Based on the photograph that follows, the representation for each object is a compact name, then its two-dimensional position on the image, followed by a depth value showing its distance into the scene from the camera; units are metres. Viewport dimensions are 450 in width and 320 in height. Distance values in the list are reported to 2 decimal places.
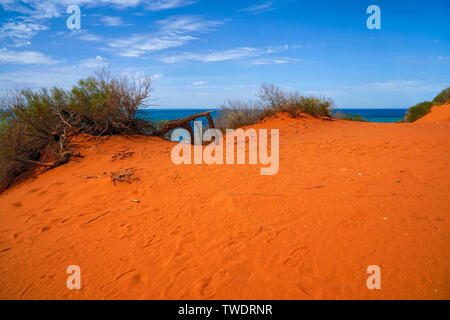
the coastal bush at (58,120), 7.93
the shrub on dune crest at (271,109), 12.82
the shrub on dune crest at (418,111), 20.27
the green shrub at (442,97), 21.01
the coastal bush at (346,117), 14.88
